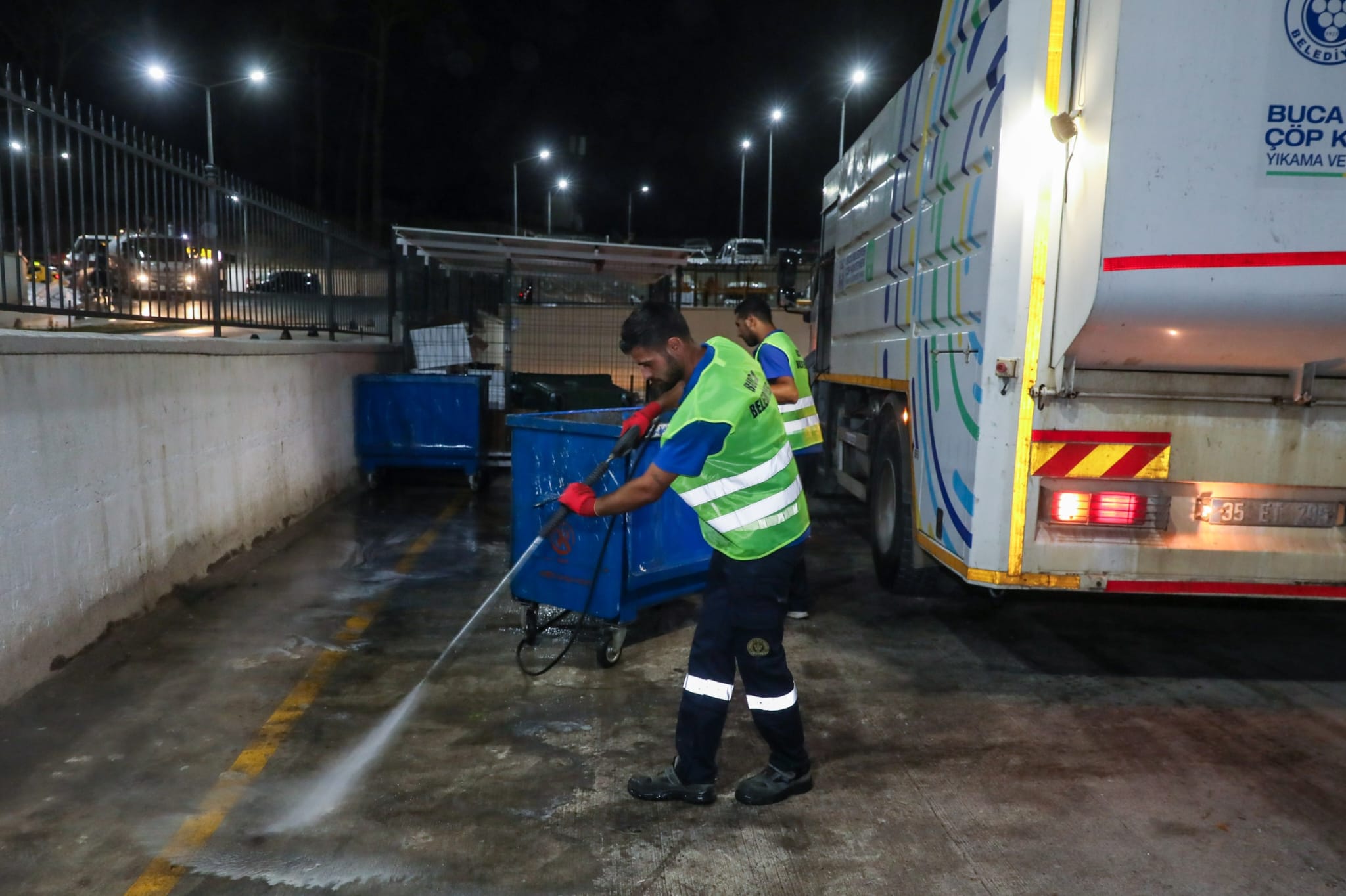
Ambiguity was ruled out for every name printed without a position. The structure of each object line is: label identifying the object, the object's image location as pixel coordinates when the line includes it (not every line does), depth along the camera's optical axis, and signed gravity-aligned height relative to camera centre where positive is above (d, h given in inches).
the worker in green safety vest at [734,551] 134.6 -26.6
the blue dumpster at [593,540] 193.0 -37.8
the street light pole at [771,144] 1424.7 +318.8
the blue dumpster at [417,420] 391.2 -27.3
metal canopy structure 541.3 +60.2
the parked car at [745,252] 1574.8 +177.4
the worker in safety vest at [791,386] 227.0 -5.8
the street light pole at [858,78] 1034.1 +306.2
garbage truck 154.6 +12.1
